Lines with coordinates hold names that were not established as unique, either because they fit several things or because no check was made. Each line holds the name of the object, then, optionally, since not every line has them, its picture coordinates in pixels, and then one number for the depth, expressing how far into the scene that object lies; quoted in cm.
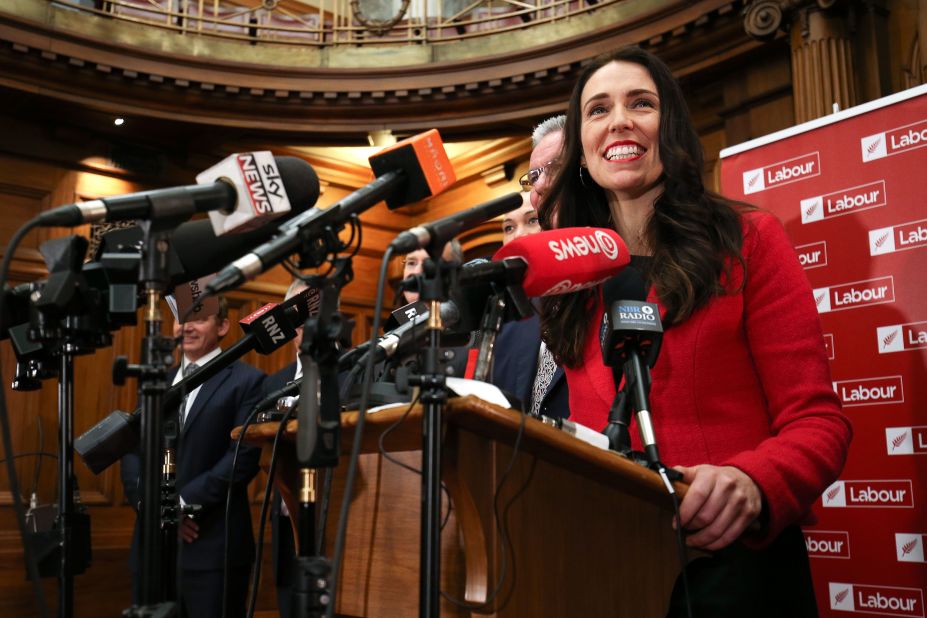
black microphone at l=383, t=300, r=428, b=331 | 182
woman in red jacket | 145
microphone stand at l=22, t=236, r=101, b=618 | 132
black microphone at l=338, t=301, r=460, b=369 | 135
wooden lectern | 121
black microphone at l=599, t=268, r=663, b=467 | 145
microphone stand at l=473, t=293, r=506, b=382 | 132
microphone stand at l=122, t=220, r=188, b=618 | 110
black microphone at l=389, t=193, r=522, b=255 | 119
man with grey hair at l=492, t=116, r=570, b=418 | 216
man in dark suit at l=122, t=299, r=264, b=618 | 385
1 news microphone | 135
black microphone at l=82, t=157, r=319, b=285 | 143
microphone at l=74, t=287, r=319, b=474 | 159
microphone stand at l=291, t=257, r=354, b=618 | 116
